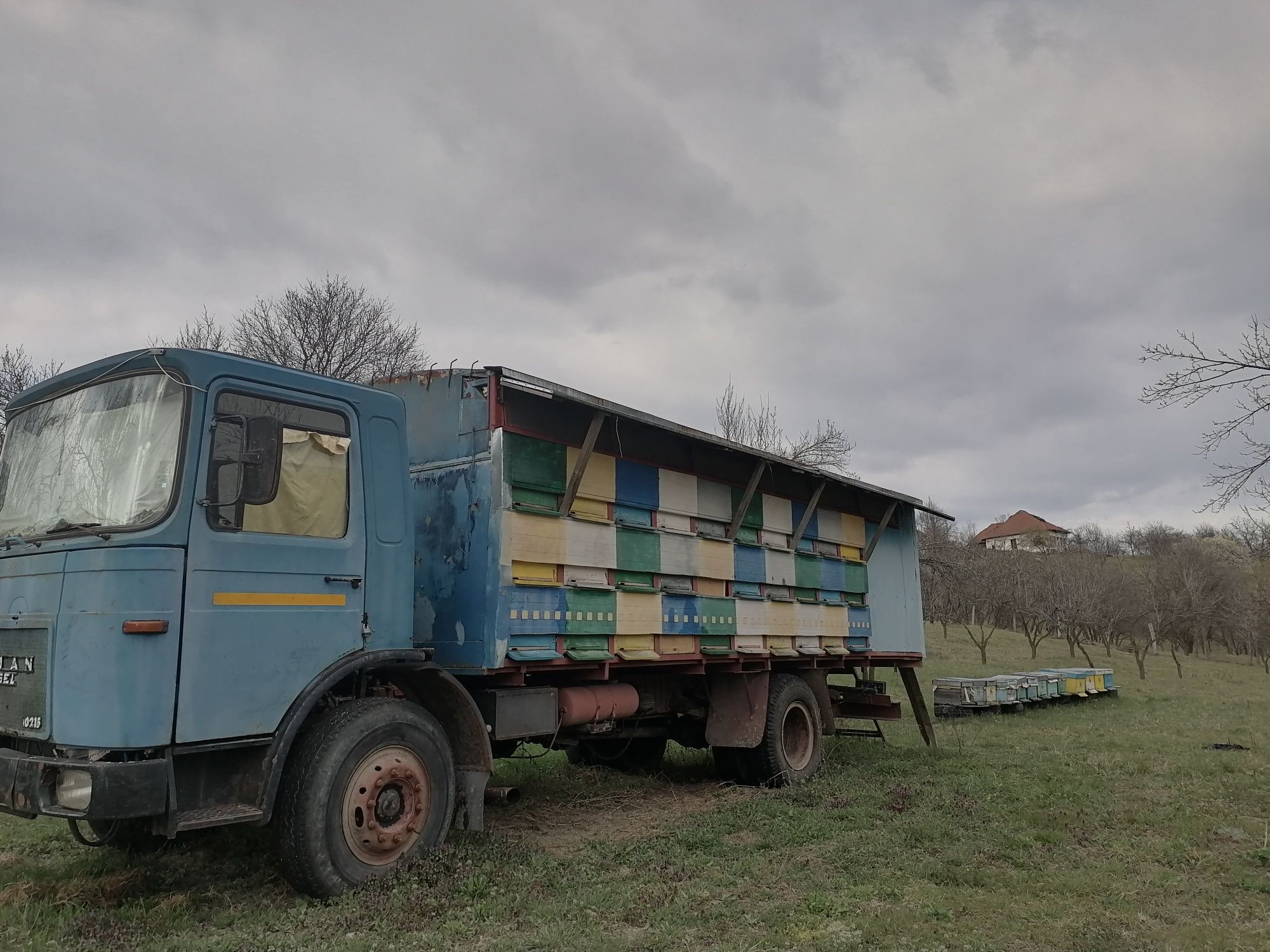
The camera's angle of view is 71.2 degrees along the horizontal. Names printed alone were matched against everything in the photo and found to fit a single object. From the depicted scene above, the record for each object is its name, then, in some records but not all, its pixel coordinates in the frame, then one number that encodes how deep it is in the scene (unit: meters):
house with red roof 59.72
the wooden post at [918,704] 10.94
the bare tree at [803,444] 24.48
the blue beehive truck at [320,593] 4.07
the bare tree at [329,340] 19.80
